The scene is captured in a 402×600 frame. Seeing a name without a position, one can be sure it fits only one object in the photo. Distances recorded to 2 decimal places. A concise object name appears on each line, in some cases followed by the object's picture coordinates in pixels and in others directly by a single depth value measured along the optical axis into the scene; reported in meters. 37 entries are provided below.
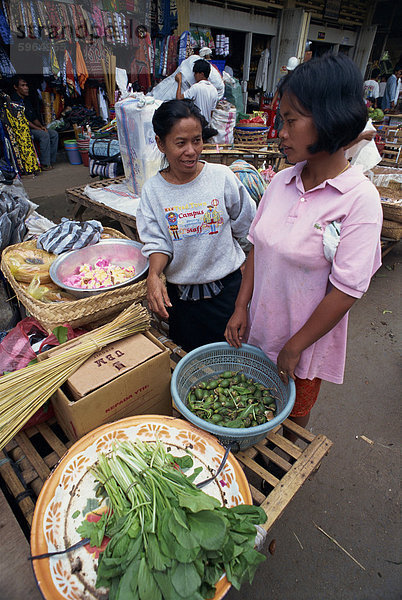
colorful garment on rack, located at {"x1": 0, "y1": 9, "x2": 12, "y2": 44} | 5.82
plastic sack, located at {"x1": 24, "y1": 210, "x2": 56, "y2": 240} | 2.71
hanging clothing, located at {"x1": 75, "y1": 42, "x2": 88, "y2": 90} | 7.17
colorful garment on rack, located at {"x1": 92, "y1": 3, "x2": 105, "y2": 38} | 6.76
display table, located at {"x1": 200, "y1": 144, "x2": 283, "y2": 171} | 4.43
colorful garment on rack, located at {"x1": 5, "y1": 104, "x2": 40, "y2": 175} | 6.54
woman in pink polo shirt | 1.01
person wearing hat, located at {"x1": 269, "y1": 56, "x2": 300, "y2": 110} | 8.44
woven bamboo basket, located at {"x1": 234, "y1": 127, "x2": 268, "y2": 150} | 5.24
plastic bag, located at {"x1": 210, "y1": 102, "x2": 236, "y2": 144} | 5.96
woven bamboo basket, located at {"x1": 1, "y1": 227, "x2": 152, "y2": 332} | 1.55
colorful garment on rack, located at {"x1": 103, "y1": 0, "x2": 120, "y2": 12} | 6.86
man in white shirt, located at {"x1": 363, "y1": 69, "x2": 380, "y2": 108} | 11.05
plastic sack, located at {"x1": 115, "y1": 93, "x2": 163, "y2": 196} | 3.12
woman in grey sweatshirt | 1.63
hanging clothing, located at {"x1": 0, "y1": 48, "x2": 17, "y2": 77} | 6.28
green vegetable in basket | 1.30
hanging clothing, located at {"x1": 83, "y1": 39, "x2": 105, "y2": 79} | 7.35
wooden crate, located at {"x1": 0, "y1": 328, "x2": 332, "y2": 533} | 1.15
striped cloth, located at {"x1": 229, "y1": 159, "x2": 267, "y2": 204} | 2.82
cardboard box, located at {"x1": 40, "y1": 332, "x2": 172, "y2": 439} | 1.17
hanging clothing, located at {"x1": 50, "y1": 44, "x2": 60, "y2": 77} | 6.96
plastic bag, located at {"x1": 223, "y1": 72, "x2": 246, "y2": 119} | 8.23
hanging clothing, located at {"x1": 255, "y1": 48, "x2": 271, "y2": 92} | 10.55
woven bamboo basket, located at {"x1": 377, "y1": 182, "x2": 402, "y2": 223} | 3.87
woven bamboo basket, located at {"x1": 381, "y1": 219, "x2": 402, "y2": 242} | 3.97
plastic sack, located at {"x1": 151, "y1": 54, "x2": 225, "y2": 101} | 5.78
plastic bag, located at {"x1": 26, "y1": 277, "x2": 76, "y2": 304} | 1.77
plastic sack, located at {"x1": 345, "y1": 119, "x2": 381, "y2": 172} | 3.93
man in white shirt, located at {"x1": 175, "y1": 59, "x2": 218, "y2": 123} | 5.32
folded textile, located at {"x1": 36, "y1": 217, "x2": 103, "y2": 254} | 2.12
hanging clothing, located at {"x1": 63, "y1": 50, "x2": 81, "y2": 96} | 7.13
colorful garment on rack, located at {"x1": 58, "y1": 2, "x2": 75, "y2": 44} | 6.43
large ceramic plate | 0.87
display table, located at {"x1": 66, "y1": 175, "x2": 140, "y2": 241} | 3.58
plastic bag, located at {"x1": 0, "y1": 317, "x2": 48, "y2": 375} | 1.45
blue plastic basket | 1.15
